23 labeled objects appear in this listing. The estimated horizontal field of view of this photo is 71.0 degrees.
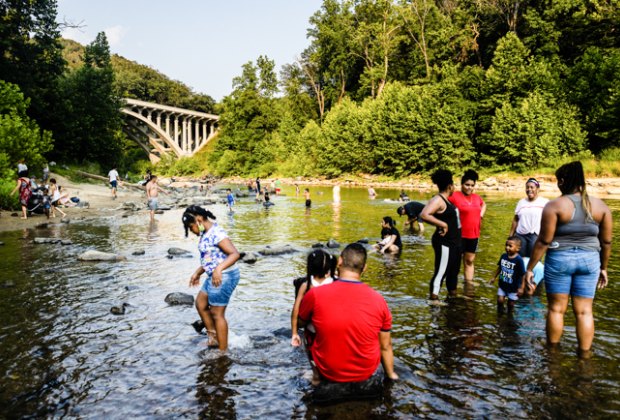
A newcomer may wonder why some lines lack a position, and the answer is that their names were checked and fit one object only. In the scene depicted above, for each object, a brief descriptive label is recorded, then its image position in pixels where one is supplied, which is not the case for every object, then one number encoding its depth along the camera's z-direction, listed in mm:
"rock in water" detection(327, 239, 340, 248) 14047
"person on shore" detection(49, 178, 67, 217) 22438
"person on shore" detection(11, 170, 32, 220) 20403
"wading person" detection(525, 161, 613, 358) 5461
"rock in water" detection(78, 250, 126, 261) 12695
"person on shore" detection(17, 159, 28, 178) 20638
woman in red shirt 8867
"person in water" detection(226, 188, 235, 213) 27031
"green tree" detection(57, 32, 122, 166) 43844
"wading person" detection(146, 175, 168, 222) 21719
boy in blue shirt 7410
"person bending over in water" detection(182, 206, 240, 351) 5879
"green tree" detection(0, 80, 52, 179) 24297
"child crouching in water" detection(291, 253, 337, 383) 5070
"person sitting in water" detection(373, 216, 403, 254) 13211
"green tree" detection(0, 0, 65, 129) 35406
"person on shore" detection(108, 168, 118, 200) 33406
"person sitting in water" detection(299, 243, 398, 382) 4328
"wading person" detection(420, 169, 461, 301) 7836
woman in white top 8359
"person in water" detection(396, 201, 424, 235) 16109
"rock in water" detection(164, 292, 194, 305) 8734
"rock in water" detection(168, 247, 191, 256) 13578
